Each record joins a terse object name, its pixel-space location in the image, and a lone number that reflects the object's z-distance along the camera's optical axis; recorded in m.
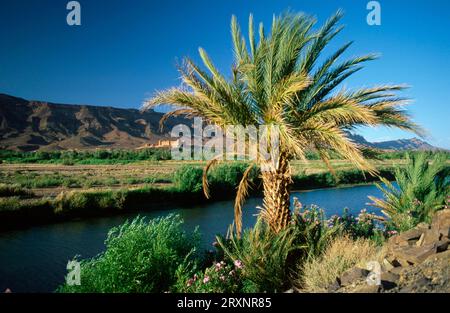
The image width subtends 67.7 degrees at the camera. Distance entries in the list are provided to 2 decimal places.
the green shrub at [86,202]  17.90
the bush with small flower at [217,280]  5.13
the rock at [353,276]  4.32
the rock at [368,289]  3.81
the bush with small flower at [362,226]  8.22
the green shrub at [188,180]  23.60
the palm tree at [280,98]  6.02
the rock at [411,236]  5.65
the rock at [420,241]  5.32
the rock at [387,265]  4.68
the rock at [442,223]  5.10
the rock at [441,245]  4.70
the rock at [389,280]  3.95
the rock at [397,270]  4.38
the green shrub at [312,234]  6.12
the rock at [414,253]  4.61
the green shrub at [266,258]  5.45
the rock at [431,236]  5.06
